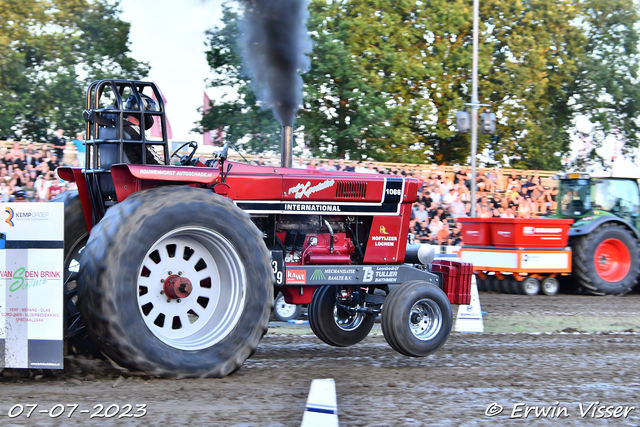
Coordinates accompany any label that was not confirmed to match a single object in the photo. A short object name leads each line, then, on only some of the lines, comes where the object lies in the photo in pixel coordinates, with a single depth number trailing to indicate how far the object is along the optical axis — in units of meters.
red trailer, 26.86
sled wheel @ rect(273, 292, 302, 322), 18.95
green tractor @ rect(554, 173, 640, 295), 27.53
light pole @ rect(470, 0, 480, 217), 33.62
